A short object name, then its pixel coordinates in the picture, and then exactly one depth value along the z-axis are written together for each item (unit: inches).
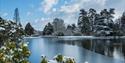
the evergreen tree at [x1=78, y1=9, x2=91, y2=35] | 1491.5
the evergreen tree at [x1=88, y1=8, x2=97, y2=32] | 1461.8
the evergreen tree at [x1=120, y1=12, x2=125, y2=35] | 1339.5
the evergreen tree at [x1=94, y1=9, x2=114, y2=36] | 1285.8
